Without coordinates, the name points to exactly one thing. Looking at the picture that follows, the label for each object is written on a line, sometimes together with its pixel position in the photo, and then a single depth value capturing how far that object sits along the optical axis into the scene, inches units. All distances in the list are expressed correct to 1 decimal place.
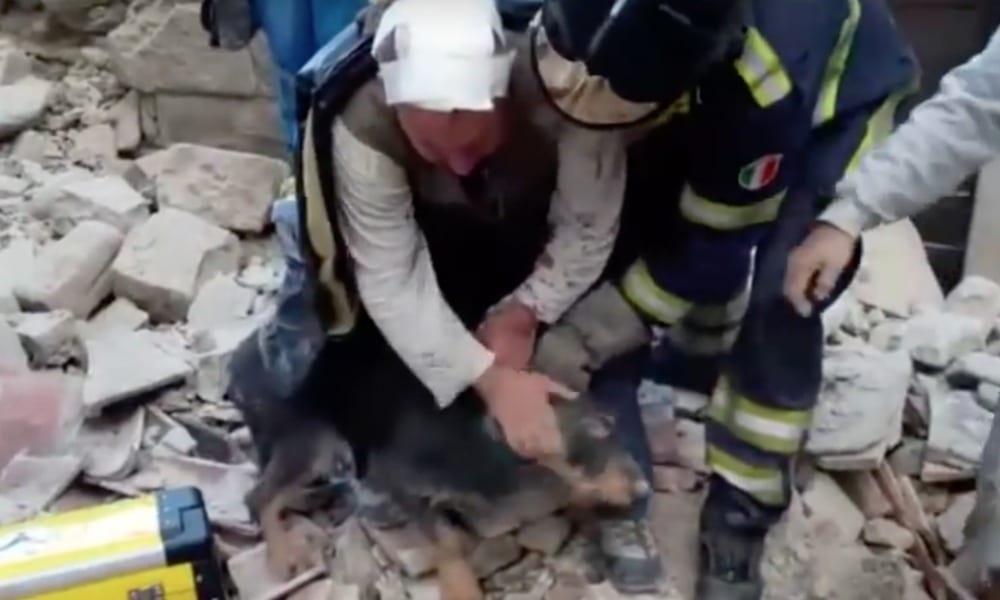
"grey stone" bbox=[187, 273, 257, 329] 98.5
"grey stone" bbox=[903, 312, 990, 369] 93.0
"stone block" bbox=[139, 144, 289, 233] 107.3
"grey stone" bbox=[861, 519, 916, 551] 83.4
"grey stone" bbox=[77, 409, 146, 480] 86.7
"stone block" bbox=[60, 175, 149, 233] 105.5
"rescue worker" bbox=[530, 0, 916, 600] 60.4
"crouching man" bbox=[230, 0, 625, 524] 63.1
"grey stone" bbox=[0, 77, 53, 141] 118.1
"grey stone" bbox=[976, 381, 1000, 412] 89.8
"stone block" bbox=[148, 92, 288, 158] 116.8
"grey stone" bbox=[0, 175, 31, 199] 111.3
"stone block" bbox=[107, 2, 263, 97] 114.3
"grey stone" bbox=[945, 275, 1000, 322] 98.0
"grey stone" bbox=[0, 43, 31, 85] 122.6
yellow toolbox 70.3
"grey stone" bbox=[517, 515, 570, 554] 81.9
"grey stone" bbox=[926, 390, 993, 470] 87.1
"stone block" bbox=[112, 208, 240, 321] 99.0
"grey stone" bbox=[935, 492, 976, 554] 83.6
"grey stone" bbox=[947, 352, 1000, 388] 90.9
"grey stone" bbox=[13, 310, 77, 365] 94.6
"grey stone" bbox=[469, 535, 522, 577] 80.7
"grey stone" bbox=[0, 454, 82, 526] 83.7
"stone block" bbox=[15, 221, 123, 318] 98.3
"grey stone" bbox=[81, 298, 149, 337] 97.6
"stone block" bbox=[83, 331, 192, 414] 89.9
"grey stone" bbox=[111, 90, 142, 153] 117.7
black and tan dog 79.0
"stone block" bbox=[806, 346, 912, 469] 85.7
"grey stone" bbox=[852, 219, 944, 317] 98.6
